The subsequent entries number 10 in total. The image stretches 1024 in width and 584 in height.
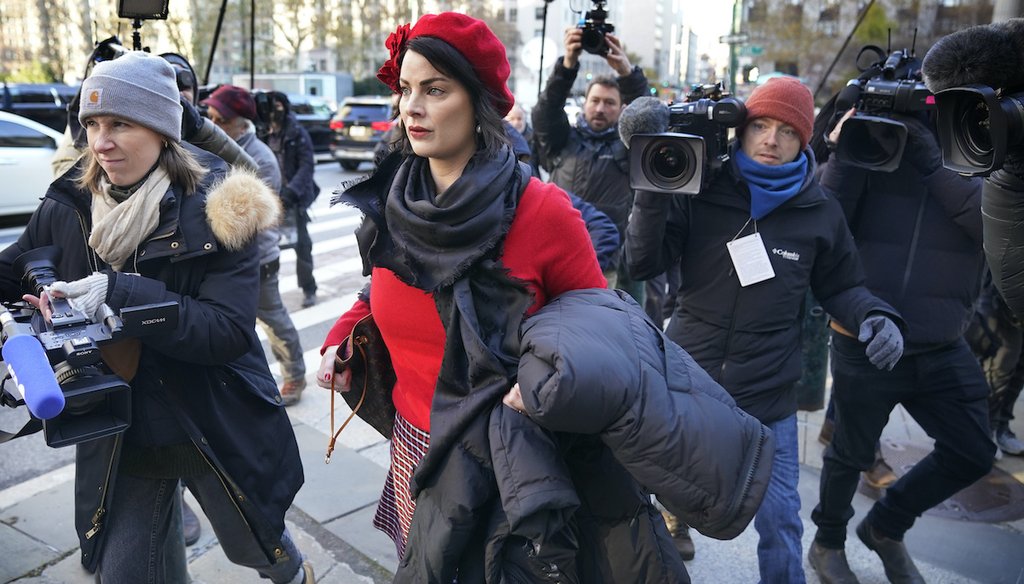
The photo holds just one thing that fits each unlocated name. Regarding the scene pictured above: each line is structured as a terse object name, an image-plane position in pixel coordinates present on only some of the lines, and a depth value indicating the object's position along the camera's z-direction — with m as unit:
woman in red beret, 1.73
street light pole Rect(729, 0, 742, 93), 16.45
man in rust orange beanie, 2.78
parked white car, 10.31
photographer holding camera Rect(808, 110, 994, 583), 2.98
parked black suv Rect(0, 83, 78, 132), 16.31
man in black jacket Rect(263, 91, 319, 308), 7.07
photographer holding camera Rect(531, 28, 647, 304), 5.14
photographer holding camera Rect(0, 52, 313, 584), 2.22
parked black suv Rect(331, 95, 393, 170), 19.22
